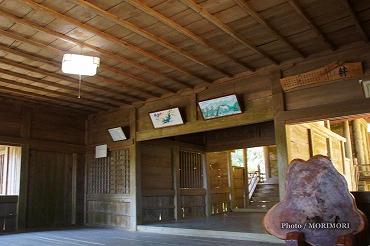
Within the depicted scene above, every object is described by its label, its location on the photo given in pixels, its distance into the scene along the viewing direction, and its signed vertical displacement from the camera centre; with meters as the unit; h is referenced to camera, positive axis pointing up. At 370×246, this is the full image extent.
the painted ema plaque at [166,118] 7.47 +1.38
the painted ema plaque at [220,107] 6.56 +1.40
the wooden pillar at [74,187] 9.09 -0.13
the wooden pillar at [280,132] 5.91 +0.78
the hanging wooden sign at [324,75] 5.34 +1.64
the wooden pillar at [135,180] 8.09 +0.01
